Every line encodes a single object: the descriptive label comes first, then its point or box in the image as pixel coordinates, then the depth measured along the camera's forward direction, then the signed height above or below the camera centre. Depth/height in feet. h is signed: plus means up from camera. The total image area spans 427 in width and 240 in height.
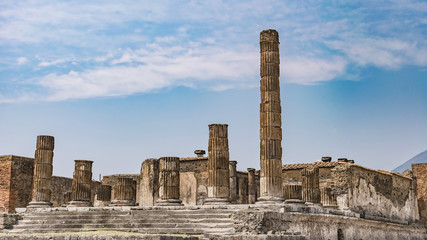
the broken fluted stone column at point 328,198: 69.21 +2.29
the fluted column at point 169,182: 60.13 +3.61
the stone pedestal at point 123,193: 64.54 +2.62
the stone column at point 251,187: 90.33 +4.61
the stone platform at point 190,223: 47.37 -0.44
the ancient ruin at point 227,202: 49.70 +1.71
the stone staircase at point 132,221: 49.93 -0.30
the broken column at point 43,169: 69.72 +5.59
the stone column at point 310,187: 64.95 +3.32
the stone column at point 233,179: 92.77 +5.98
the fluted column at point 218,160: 60.23 +5.83
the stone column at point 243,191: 97.78 +4.40
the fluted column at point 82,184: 69.72 +3.85
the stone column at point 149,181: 87.61 +5.27
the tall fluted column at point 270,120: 54.34 +8.99
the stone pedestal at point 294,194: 57.77 +2.29
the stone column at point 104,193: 76.13 +3.06
